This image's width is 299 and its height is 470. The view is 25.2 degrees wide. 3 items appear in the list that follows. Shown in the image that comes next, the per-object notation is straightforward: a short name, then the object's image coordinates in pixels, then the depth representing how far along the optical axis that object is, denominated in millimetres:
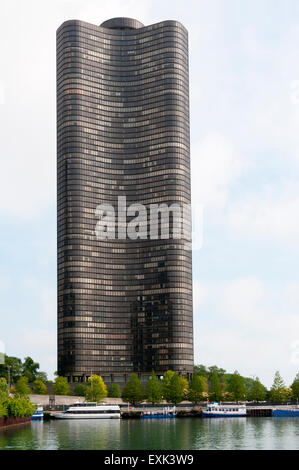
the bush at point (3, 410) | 151325
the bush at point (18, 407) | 168962
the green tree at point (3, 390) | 159675
